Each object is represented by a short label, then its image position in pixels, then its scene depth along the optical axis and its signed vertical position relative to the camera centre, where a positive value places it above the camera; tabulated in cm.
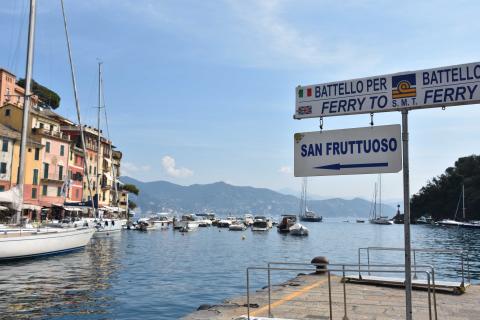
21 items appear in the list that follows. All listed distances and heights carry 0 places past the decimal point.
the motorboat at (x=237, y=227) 9431 -307
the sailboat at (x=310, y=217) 18185 -152
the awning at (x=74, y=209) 5986 +16
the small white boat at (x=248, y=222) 12083 -259
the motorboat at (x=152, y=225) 8112 -267
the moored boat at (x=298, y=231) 7669 -302
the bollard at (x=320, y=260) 1721 -180
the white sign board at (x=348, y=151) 588 +85
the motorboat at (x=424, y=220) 14385 -161
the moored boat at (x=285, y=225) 8314 -225
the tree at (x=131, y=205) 12104 +159
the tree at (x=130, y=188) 10782 +542
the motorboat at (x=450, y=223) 11555 -209
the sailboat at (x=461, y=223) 11182 -192
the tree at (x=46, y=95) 8928 +2355
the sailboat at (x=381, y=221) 16061 -244
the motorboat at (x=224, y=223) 11267 -274
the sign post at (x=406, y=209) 546 +7
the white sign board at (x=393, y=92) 541 +158
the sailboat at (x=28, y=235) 2775 -172
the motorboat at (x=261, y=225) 9139 -253
